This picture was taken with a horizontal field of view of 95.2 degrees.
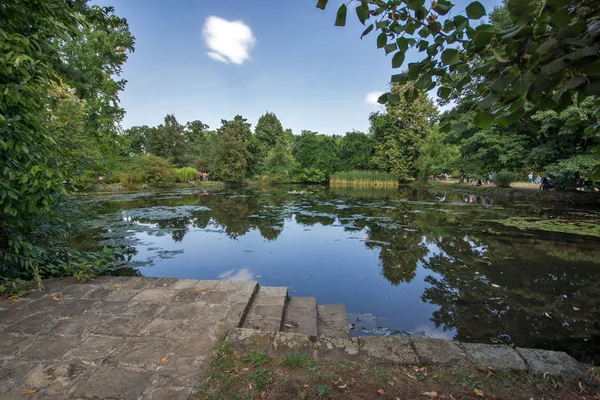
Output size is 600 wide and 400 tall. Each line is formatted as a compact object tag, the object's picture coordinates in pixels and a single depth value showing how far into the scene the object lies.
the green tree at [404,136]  27.98
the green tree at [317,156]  32.34
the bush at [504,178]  18.23
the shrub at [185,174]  26.25
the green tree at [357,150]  31.39
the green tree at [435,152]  24.14
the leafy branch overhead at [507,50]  0.93
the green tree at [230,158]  29.03
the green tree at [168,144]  34.75
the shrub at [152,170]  22.00
